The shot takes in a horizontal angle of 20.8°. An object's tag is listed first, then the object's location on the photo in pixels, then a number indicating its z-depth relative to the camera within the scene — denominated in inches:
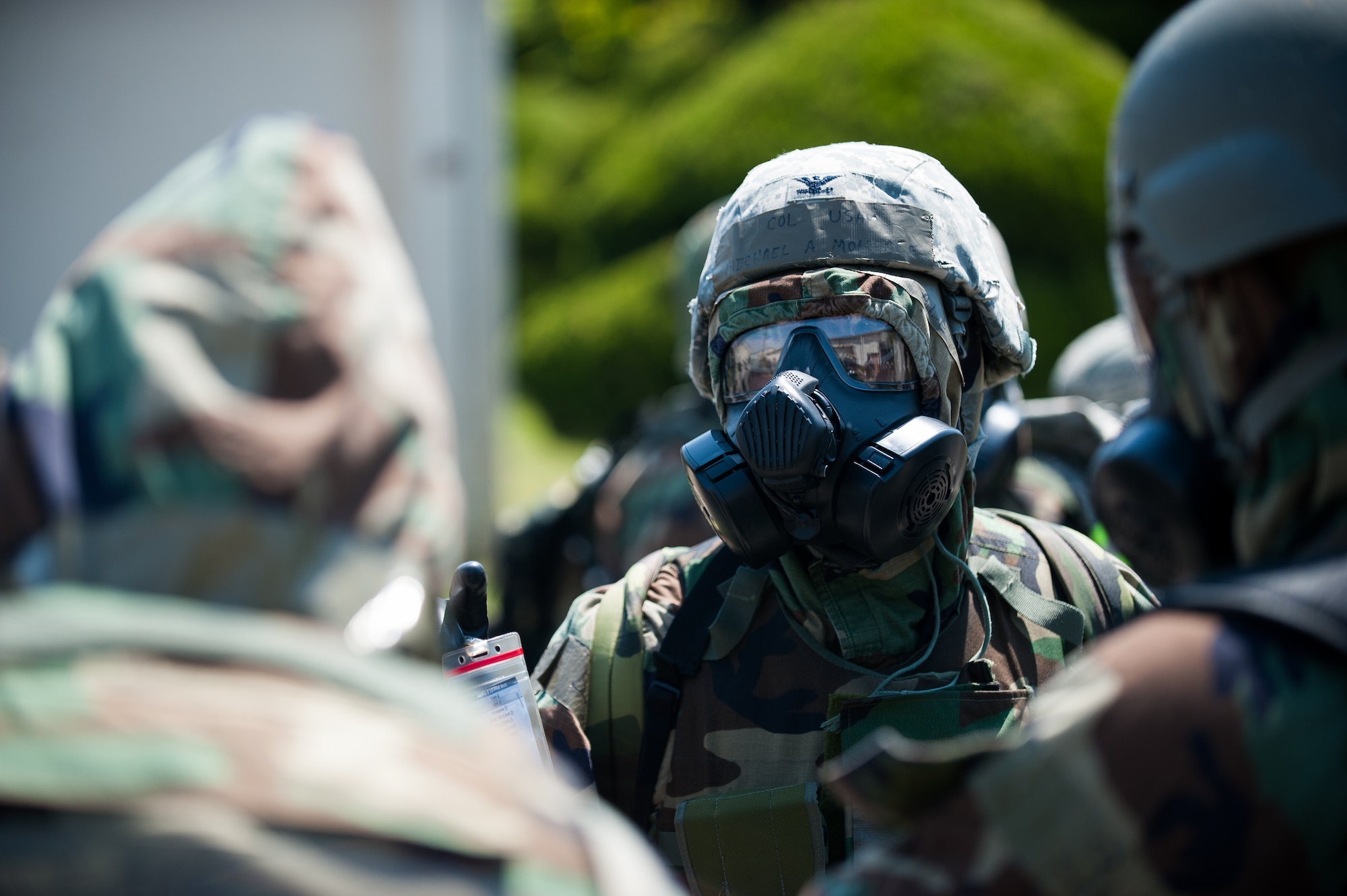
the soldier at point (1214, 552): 92.6
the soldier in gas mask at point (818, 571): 107.7
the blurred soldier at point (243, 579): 82.0
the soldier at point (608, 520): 142.6
